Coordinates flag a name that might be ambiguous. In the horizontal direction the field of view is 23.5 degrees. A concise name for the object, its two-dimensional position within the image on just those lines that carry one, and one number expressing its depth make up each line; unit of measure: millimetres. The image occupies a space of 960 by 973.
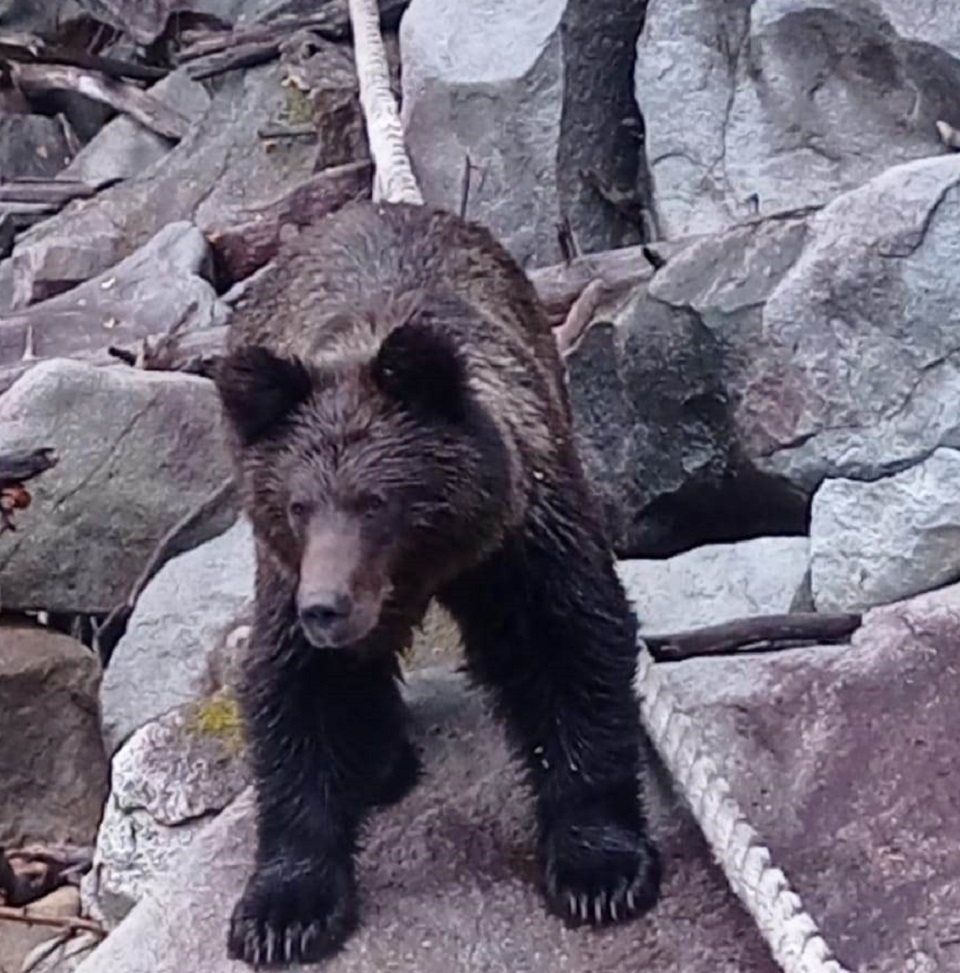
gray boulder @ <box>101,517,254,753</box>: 6539
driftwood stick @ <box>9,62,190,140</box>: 10195
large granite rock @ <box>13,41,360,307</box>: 9047
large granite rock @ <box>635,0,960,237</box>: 7090
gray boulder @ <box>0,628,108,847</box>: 6984
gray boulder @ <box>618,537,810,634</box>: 5816
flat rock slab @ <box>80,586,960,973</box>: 4344
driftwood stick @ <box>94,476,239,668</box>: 7121
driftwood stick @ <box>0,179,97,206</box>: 10009
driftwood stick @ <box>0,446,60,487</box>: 6469
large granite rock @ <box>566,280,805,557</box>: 6406
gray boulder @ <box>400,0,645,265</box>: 7773
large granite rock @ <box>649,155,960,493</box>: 5977
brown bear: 4121
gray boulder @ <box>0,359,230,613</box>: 7160
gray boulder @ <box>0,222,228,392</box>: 8141
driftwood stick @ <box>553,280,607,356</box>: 6766
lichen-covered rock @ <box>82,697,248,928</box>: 5656
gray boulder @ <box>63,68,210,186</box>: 10133
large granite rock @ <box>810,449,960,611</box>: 5730
